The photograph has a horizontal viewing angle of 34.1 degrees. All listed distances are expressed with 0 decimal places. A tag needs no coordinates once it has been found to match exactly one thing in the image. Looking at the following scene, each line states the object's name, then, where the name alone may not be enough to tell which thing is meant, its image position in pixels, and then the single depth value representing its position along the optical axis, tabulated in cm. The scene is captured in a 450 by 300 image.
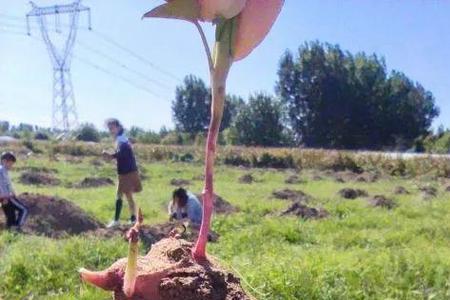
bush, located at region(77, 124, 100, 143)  5998
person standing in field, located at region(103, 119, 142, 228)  1052
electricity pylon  4894
